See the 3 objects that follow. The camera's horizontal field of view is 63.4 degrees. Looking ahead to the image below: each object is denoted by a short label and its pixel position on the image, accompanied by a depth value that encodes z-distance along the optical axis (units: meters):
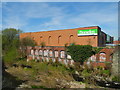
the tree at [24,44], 19.72
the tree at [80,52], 12.75
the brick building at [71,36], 18.99
